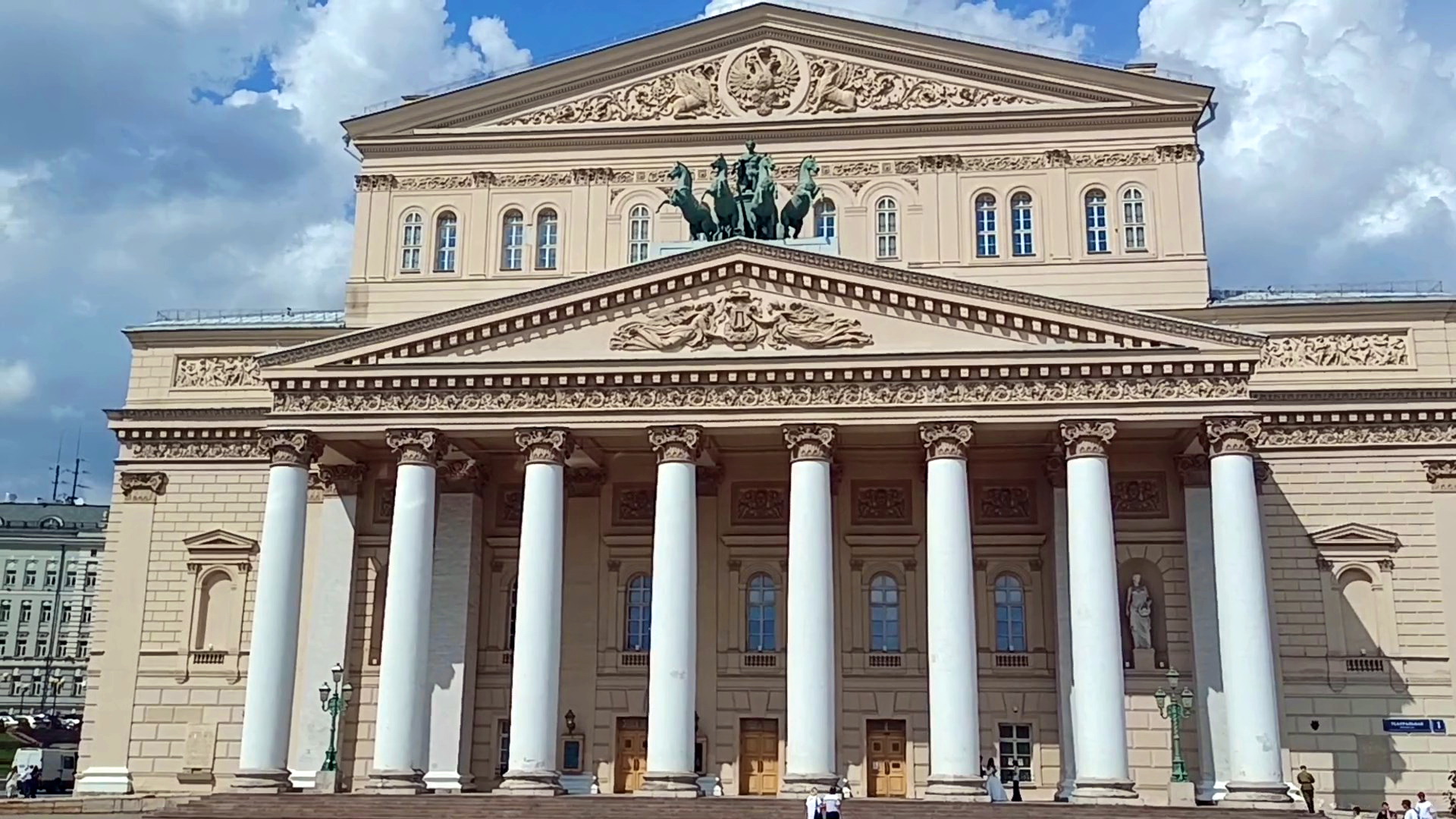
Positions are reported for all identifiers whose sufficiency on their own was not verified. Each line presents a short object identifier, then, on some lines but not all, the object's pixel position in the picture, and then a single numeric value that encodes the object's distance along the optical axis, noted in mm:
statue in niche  33438
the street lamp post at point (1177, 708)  30031
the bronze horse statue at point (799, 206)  34062
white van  45281
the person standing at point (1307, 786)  30297
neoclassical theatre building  30172
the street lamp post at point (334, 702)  31750
